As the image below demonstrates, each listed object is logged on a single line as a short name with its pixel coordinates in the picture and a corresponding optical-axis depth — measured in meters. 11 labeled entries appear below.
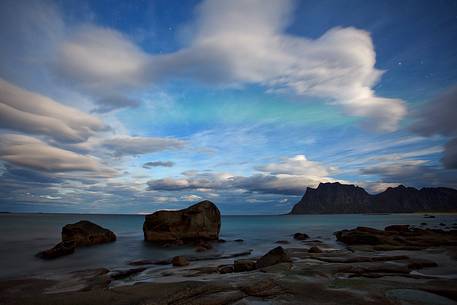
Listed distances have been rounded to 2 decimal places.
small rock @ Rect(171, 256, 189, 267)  19.39
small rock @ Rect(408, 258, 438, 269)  15.73
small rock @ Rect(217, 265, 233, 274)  15.32
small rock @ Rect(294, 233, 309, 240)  41.44
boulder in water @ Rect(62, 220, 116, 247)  32.59
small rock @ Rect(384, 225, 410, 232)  42.39
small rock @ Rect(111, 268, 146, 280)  15.78
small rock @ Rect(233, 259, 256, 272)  15.39
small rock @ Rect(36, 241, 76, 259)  24.30
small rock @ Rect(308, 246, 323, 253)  23.81
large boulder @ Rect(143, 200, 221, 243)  39.31
